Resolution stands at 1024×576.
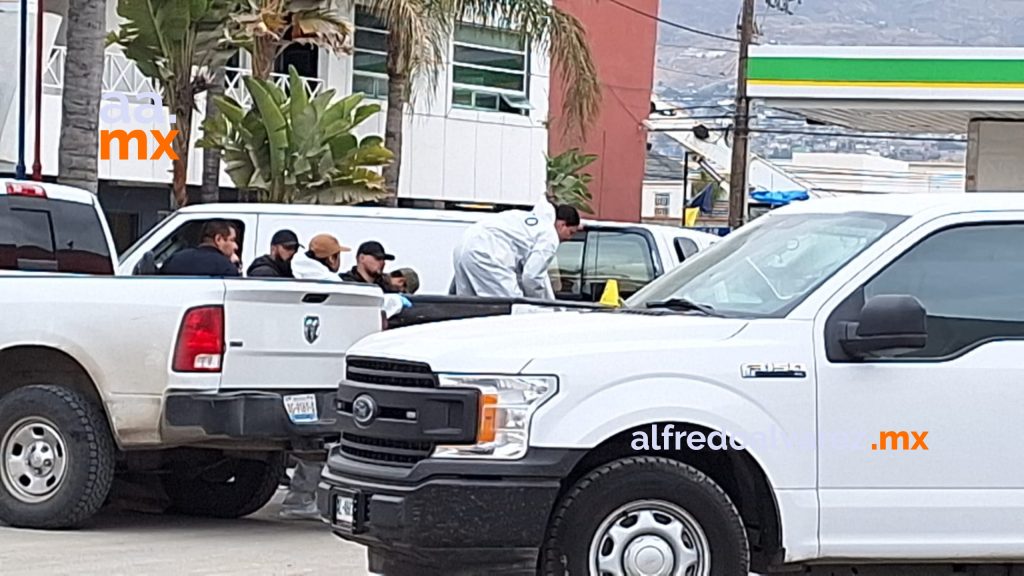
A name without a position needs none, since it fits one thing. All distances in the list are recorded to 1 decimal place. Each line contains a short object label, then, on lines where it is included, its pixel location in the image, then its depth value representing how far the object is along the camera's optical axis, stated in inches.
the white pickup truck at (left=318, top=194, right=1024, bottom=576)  269.1
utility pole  1439.5
